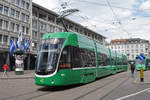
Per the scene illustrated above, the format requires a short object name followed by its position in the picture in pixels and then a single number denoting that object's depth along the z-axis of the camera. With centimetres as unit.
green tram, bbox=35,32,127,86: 1012
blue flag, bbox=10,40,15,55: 3186
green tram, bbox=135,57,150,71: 3591
